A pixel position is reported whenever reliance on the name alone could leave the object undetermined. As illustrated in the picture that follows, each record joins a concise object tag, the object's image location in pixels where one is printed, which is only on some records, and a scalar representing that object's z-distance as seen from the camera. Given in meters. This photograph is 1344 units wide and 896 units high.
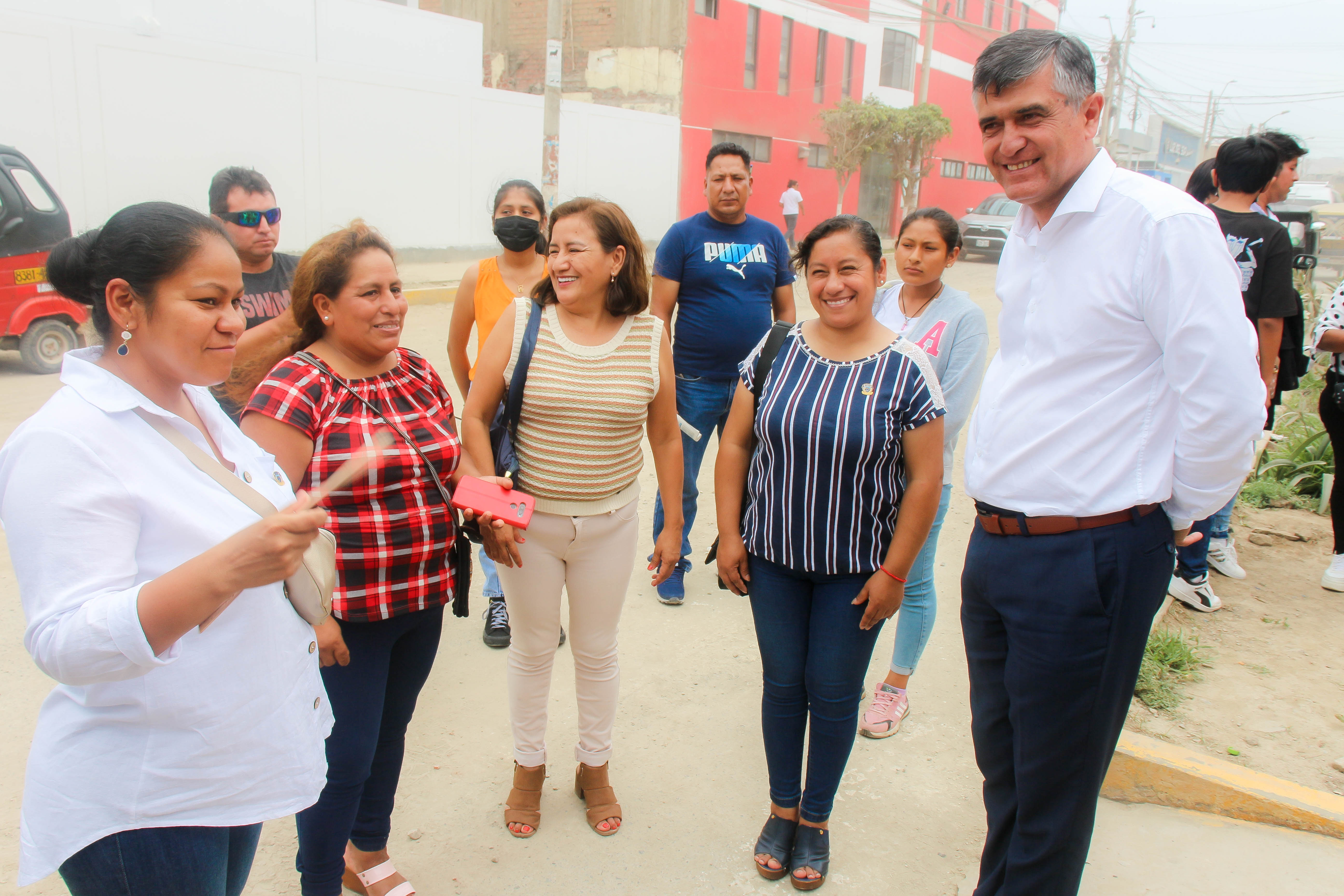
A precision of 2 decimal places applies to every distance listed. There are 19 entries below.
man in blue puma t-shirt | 4.33
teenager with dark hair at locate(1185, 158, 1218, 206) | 4.81
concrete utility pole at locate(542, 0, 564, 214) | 12.73
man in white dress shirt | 1.83
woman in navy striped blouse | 2.46
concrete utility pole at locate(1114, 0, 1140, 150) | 37.84
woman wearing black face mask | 3.82
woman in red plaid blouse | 2.15
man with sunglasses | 3.21
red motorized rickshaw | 7.80
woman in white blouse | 1.33
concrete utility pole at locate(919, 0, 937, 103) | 27.45
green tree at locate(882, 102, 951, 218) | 26.41
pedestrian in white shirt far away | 22.20
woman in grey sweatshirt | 3.25
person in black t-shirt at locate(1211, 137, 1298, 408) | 4.01
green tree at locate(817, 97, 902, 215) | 25.67
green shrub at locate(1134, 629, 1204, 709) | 3.50
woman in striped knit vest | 2.66
